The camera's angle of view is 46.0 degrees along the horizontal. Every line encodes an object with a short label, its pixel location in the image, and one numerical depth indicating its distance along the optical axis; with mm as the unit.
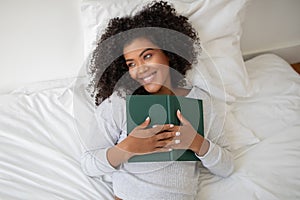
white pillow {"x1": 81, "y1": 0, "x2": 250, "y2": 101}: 1161
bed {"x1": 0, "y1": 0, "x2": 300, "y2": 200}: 969
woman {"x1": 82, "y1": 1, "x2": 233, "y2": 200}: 914
